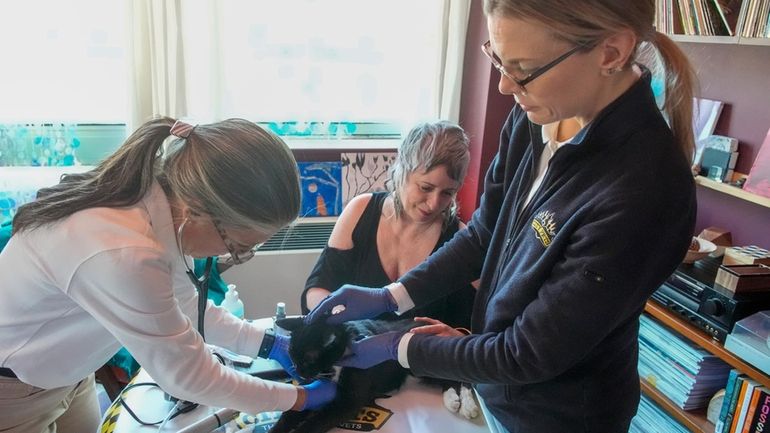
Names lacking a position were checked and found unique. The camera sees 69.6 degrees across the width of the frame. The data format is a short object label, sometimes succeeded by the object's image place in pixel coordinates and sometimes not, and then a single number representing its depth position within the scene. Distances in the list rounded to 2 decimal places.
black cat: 1.02
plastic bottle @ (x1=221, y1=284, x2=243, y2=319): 1.50
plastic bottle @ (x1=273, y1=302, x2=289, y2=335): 1.24
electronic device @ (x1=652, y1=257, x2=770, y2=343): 1.42
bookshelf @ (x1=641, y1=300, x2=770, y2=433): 1.40
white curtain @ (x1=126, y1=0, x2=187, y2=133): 1.94
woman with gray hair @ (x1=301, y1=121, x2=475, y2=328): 1.50
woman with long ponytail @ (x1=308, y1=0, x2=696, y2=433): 0.79
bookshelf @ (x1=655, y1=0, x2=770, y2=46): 1.46
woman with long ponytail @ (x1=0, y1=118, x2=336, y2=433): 0.85
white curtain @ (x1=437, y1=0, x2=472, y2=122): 2.24
